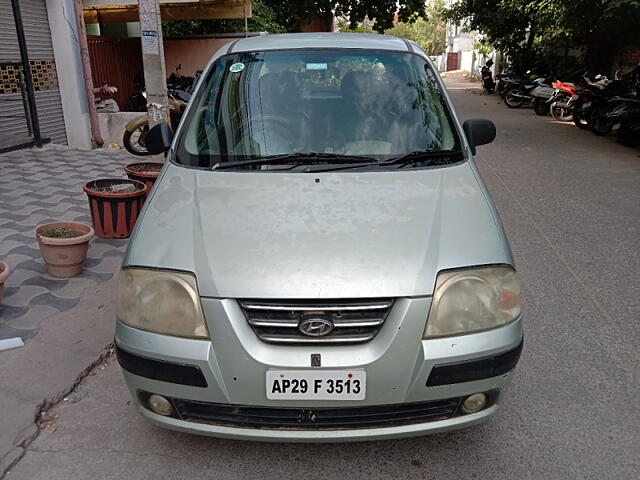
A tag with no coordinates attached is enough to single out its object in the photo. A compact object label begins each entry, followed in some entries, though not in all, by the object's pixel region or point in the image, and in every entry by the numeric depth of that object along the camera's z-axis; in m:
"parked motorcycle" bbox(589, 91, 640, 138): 9.14
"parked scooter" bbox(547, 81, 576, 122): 12.49
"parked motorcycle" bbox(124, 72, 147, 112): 10.27
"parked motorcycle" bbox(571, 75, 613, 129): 10.89
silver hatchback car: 1.93
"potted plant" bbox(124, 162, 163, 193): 5.24
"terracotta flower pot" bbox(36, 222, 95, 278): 3.90
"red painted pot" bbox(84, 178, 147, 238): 4.55
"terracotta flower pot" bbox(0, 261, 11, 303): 3.40
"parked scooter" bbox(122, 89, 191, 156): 6.87
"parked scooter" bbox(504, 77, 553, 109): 15.25
